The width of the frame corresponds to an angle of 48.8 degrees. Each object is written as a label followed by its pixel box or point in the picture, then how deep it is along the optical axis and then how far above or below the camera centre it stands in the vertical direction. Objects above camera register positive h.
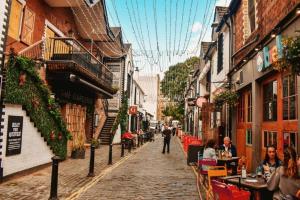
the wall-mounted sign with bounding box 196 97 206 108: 20.41 +1.69
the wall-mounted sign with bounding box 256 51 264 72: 9.54 +2.02
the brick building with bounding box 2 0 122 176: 11.75 +3.02
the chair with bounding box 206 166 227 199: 7.03 -0.96
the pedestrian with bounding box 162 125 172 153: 19.94 -0.43
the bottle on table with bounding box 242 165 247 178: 6.72 -0.88
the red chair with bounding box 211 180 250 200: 4.94 -0.99
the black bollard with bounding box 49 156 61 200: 7.45 -1.21
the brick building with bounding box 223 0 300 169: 8.05 +1.52
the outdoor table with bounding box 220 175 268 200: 5.87 -1.00
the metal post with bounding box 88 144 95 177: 10.87 -1.27
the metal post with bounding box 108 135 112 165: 14.09 -1.30
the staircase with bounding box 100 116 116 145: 25.02 -0.46
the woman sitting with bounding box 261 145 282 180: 6.74 -0.65
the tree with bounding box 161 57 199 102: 55.61 +8.06
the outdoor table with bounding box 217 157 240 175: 9.47 -0.92
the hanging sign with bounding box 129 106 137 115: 29.34 +1.48
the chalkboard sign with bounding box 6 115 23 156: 9.91 -0.34
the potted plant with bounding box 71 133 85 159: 15.65 -1.17
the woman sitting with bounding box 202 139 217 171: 9.70 -0.64
